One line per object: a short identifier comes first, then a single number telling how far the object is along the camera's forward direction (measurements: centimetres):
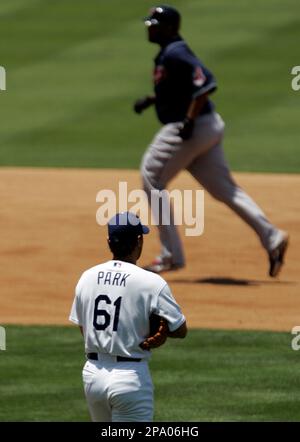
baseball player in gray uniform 2548
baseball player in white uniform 1458
